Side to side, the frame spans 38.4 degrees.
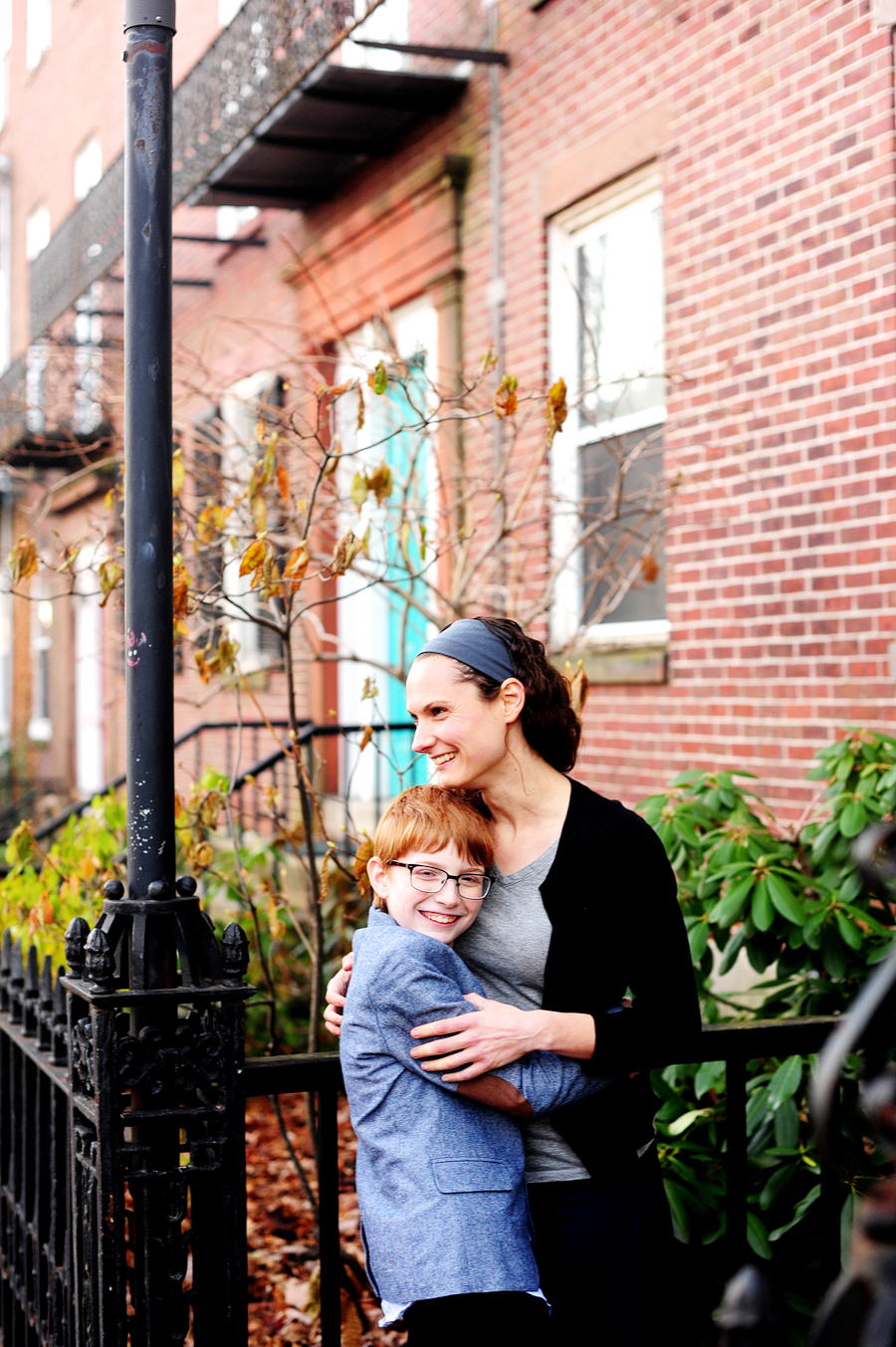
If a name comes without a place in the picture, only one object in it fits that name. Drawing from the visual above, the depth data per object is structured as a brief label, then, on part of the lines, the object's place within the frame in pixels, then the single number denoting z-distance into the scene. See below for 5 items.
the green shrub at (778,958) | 3.31
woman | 2.14
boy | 1.95
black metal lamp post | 2.27
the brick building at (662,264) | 4.98
